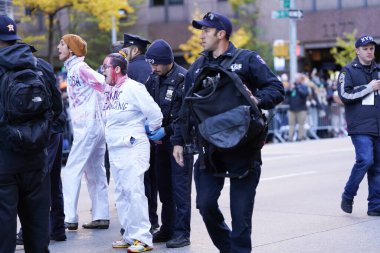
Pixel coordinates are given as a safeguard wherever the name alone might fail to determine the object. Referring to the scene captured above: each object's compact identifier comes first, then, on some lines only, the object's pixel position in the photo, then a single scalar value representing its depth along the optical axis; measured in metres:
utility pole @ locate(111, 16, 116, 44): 29.77
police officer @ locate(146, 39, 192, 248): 7.81
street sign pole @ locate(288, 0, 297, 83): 29.19
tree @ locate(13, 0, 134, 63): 26.43
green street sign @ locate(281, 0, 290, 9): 28.27
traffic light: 30.08
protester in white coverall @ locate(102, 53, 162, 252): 7.64
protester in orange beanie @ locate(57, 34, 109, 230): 8.84
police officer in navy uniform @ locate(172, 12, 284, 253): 5.90
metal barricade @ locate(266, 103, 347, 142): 24.62
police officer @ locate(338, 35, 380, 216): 9.20
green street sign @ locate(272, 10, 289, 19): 27.78
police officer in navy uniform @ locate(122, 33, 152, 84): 8.61
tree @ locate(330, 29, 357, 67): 35.72
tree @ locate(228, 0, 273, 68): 39.00
